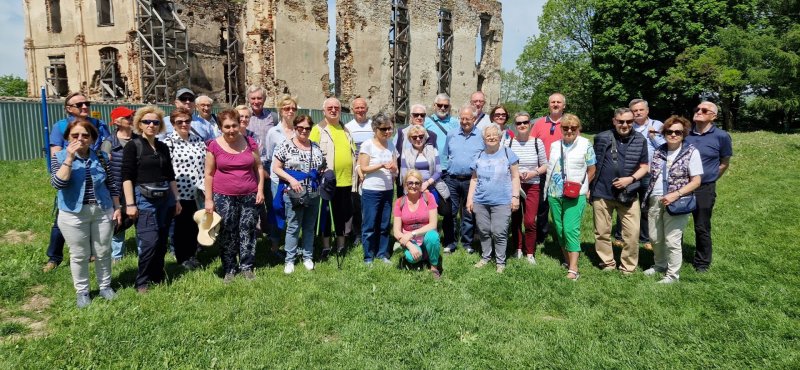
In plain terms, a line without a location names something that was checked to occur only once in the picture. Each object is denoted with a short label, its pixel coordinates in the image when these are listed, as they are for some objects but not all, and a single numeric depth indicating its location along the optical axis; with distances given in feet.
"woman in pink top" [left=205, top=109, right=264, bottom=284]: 16.24
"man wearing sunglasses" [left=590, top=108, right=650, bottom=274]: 17.84
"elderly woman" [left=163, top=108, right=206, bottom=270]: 17.11
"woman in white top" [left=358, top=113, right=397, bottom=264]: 18.90
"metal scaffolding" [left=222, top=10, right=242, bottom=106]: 79.05
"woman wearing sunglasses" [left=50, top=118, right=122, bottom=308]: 13.60
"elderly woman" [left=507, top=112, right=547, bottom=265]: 19.47
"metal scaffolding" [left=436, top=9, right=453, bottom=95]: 88.53
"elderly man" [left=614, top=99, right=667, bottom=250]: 20.98
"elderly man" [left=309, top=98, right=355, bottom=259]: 19.40
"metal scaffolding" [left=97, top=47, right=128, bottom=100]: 70.79
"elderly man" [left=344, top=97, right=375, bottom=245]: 21.02
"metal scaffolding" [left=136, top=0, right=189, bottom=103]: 67.36
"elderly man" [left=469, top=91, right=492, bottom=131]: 21.34
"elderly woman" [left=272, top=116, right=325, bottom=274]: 17.74
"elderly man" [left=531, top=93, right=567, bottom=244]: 20.90
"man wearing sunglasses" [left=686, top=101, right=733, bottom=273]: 18.26
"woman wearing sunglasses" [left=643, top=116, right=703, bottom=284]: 16.98
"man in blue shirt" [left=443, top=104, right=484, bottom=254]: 20.04
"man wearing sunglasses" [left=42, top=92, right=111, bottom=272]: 16.16
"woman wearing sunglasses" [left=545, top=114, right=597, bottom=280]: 17.81
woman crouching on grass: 18.12
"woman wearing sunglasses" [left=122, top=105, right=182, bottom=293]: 15.33
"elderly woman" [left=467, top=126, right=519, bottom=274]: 18.52
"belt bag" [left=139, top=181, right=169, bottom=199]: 15.55
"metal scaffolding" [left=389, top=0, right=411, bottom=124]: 82.02
